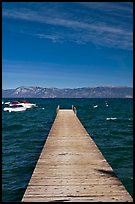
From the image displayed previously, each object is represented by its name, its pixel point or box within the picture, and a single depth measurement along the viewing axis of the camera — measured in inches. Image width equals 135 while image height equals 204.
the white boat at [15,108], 3143.7
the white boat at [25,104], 3442.2
